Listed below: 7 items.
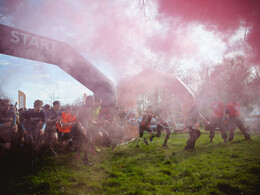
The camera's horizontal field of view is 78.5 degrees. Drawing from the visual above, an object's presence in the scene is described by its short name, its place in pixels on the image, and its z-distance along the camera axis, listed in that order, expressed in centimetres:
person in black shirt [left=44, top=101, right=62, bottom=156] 532
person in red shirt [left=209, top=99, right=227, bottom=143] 699
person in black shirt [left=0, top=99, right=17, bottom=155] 434
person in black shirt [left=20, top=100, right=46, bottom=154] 479
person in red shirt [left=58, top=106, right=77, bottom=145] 608
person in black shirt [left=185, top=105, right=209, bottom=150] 573
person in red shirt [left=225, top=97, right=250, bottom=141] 694
